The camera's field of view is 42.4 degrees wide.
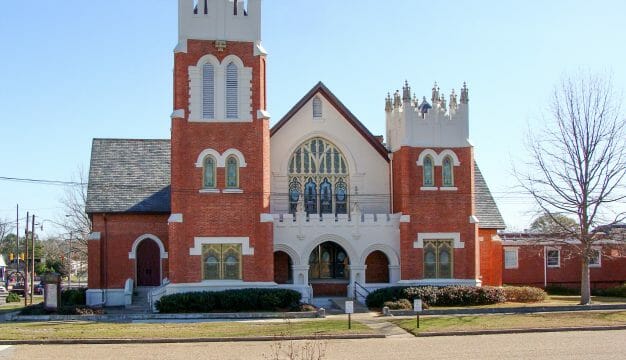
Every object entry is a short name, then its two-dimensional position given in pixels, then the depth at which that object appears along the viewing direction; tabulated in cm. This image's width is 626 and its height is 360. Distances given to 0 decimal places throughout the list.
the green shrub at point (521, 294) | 3600
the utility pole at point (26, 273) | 4866
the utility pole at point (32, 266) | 4886
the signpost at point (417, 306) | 2585
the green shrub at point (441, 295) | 3384
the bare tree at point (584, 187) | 3478
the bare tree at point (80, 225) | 6000
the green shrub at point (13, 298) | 5081
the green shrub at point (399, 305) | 3228
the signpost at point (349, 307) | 2598
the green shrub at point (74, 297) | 3850
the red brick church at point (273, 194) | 3469
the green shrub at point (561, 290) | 4600
